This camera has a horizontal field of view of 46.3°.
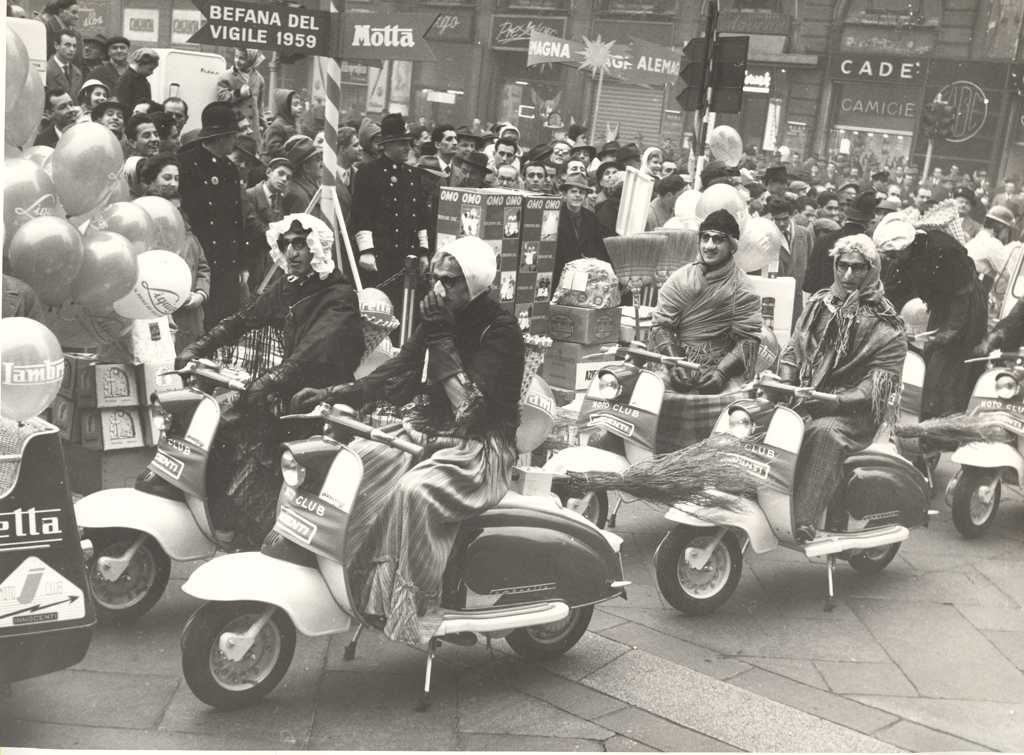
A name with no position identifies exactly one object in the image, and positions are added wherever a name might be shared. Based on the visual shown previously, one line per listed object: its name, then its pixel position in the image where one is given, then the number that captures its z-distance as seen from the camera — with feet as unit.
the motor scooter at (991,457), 22.38
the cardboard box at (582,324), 25.54
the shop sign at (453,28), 26.61
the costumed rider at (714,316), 19.75
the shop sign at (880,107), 27.22
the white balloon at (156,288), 17.90
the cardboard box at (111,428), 18.25
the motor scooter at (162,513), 14.53
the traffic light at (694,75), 29.63
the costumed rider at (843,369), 18.19
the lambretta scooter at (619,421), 18.90
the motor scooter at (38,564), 11.64
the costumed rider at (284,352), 15.39
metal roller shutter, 38.27
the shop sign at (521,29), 30.66
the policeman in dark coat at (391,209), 25.79
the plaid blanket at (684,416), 19.47
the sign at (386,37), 21.43
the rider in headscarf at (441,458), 13.39
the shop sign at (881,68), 25.45
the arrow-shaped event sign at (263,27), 19.53
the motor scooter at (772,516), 17.02
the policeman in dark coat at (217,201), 23.13
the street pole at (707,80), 29.27
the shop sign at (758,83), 32.89
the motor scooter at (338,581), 12.73
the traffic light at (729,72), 29.50
